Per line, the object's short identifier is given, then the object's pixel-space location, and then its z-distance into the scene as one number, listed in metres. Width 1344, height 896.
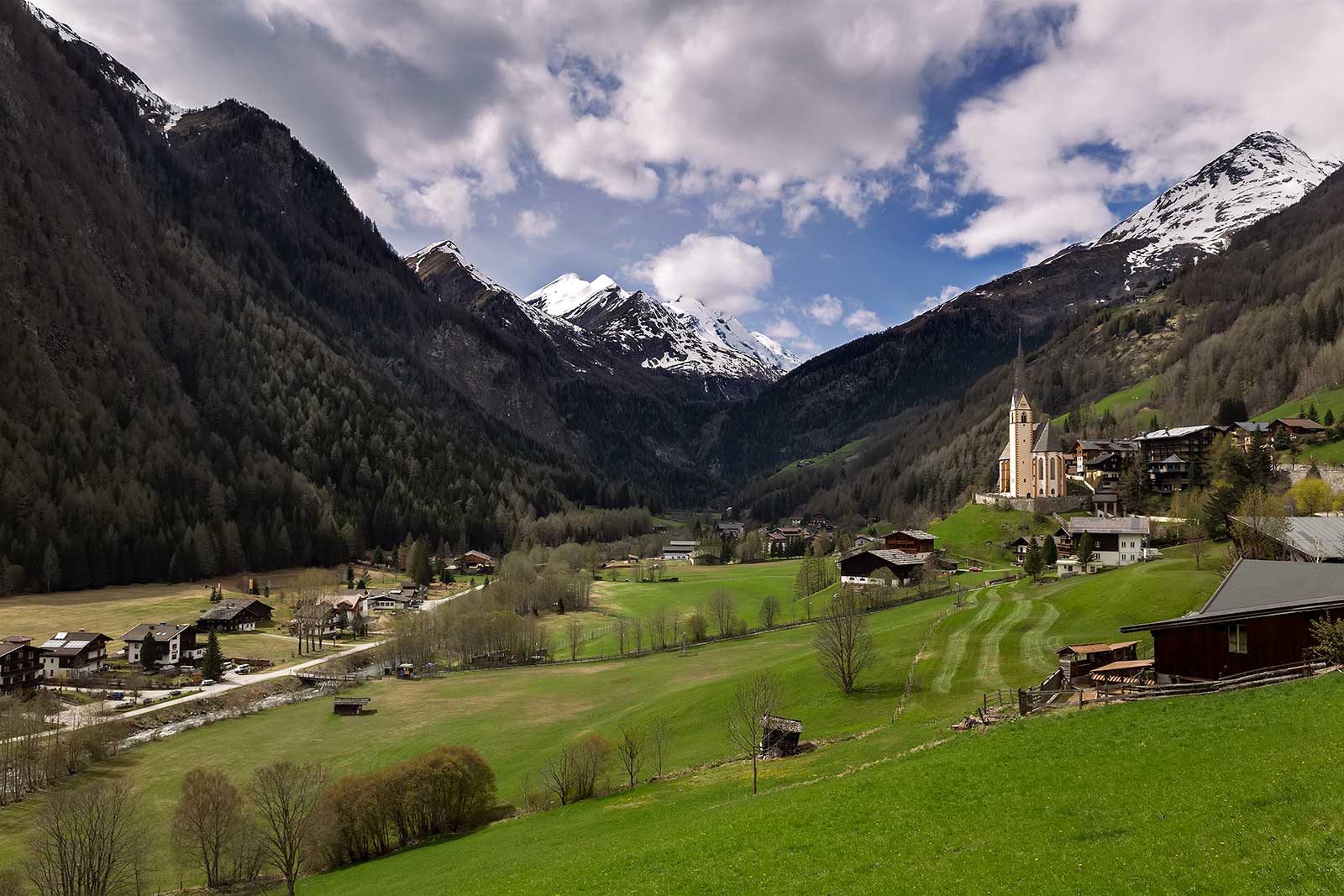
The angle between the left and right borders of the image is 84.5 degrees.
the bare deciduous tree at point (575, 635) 102.78
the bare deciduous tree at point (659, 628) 103.94
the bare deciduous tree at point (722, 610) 104.56
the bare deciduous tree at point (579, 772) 47.12
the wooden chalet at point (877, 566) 110.19
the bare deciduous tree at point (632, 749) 47.91
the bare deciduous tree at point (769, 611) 105.81
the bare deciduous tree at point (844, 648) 54.50
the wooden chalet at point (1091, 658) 42.44
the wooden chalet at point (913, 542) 123.00
